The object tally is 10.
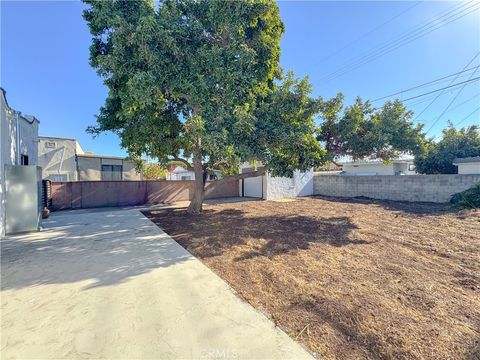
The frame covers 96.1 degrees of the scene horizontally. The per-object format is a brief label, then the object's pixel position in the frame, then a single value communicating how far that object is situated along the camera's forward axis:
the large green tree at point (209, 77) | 5.65
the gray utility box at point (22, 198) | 5.61
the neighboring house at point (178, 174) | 26.17
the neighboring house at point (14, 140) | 5.39
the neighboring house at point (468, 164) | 11.29
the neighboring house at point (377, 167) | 19.80
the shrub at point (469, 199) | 8.33
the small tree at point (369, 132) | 8.16
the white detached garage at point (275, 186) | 14.05
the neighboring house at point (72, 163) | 16.28
